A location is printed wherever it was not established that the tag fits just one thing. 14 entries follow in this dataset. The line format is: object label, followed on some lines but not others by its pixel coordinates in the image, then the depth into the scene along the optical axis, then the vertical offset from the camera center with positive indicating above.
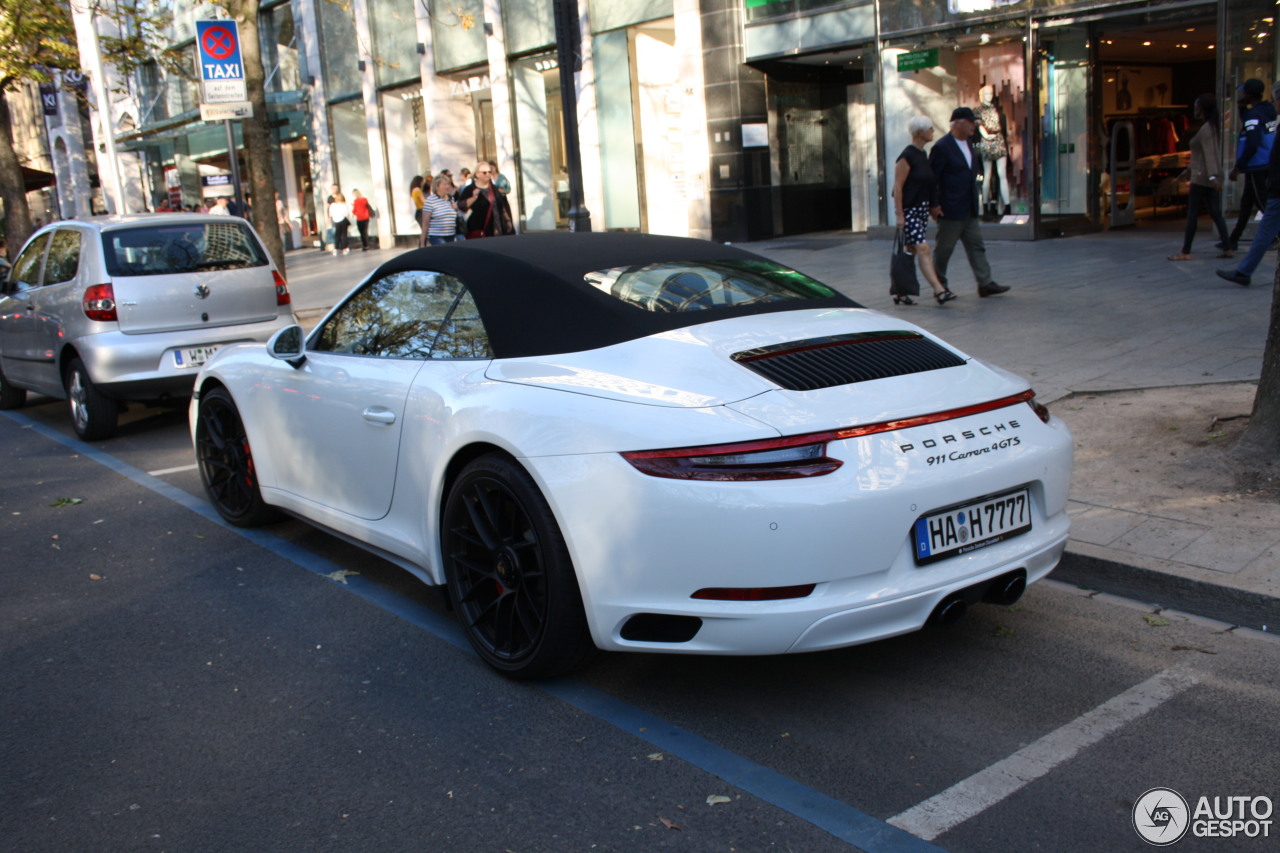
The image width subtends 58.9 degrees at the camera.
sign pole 14.37 +1.18
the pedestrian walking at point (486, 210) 14.33 +0.32
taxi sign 12.89 +2.18
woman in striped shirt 14.66 +0.25
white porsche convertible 3.25 -0.73
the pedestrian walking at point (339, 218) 29.95 +0.74
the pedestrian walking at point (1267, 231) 10.26 -0.52
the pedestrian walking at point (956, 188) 11.15 +0.10
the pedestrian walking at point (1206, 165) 12.35 +0.15
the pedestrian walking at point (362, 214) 30.53 +0.83
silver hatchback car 8.65 -0.34
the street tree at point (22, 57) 18.42 +3.70
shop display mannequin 17.47 +0.78
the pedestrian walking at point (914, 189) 11.05 +0.12
